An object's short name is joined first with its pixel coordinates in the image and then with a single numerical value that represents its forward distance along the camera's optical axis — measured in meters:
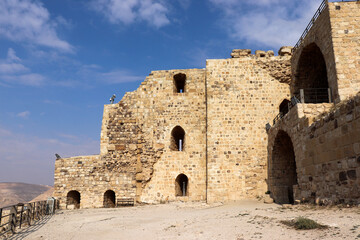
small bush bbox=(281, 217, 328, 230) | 5.07
